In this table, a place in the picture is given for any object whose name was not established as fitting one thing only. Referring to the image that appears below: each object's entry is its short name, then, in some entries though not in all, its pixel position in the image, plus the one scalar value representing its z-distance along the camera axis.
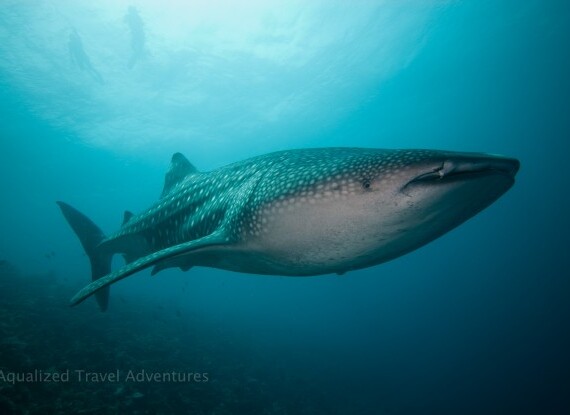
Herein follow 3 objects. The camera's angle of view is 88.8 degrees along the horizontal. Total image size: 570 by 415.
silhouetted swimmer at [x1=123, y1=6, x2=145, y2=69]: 28.79
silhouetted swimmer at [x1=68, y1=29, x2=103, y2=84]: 29.66
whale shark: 2.40
